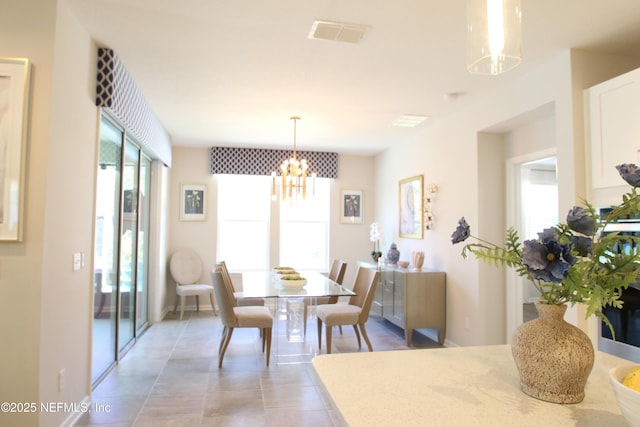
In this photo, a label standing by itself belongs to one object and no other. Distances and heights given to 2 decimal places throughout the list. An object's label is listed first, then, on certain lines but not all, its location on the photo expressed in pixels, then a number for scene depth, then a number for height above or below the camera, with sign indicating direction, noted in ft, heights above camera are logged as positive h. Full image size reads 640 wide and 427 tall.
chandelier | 15.00 +1.92
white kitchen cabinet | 8.36 +2.24
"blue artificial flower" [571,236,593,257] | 3.23 -0.14
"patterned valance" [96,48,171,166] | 9.86 +3.57
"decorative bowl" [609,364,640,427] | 2.62 -1.15
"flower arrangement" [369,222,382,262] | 20.65 -0.23
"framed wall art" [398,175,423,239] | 17.65 +0.95
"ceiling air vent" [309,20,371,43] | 8.69 +4.34
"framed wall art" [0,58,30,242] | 7.10 +1.48
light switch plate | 8.73 -0.75
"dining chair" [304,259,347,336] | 15.21 -2.26
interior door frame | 13.12 +0.09
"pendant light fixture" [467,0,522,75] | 4.33 +2.11
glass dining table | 12.67 -2.99
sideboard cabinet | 15.20 -2.80
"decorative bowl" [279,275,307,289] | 13.42 -1.82
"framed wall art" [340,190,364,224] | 23.26 +1.23
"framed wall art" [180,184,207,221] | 21.31 +1.33
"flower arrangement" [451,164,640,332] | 3.17 -0.24
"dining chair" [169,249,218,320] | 19.67 -2.28
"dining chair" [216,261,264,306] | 16.85 -3.14
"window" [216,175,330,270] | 22.18 -0.04
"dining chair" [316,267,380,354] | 13.26 -2.83
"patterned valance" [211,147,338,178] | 21.34 +3.61
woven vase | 3.44 -1.12
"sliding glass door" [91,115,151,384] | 11.16 -0.63
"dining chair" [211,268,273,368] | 12.31 -2.82
